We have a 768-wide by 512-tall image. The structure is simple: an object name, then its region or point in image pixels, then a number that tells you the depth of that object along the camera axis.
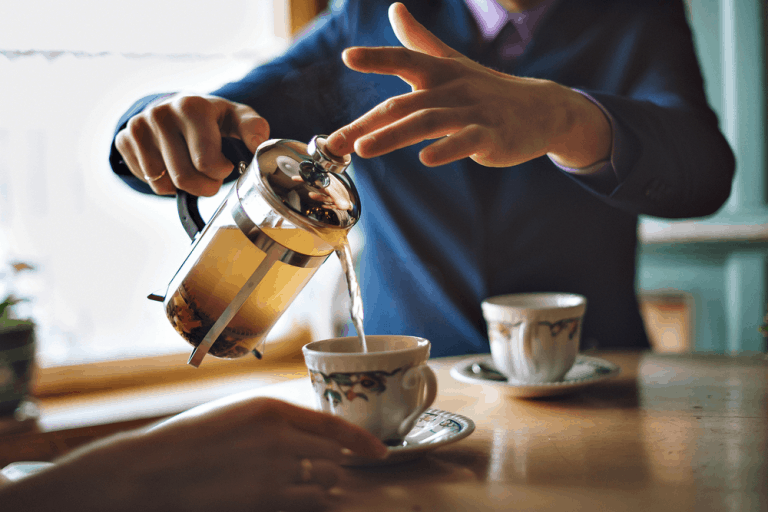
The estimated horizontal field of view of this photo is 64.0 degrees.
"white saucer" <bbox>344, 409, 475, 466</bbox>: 0.44
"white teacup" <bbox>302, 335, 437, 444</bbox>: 0.46
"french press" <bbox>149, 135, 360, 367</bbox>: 0.50
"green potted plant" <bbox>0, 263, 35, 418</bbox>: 1.30
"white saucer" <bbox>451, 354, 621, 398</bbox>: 0.62
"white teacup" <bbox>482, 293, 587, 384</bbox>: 0.64
